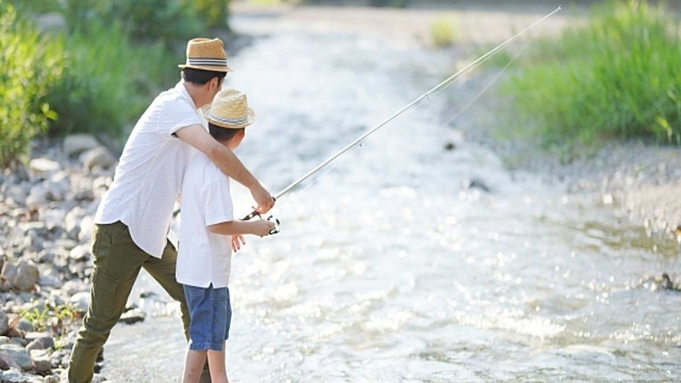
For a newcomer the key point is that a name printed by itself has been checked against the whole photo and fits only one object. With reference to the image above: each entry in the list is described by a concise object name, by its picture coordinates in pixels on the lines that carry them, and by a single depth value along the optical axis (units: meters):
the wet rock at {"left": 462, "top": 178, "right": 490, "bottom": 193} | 17.73
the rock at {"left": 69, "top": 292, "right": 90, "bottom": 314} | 10.75
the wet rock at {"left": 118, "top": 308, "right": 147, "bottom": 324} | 10.91
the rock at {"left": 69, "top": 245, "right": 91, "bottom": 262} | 12.62
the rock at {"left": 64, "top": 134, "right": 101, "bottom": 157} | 18.73
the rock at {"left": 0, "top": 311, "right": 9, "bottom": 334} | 9.34
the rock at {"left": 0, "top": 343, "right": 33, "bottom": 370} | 8.75
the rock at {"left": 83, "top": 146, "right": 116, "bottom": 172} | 18.00
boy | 7.35
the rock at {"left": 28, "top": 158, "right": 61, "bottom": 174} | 16.91
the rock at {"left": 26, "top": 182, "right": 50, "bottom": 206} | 15.08
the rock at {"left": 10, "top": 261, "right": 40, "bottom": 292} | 11.04
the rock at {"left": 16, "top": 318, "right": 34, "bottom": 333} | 9.87
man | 7.56
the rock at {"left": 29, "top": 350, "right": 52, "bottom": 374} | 8.91
